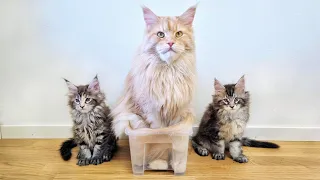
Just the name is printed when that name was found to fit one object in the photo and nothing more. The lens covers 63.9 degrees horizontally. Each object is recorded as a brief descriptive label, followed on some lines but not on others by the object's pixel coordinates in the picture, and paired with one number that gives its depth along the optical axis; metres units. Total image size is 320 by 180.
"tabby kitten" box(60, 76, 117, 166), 1.25
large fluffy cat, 1.09
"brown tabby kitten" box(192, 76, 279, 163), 1.28
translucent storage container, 1.10
